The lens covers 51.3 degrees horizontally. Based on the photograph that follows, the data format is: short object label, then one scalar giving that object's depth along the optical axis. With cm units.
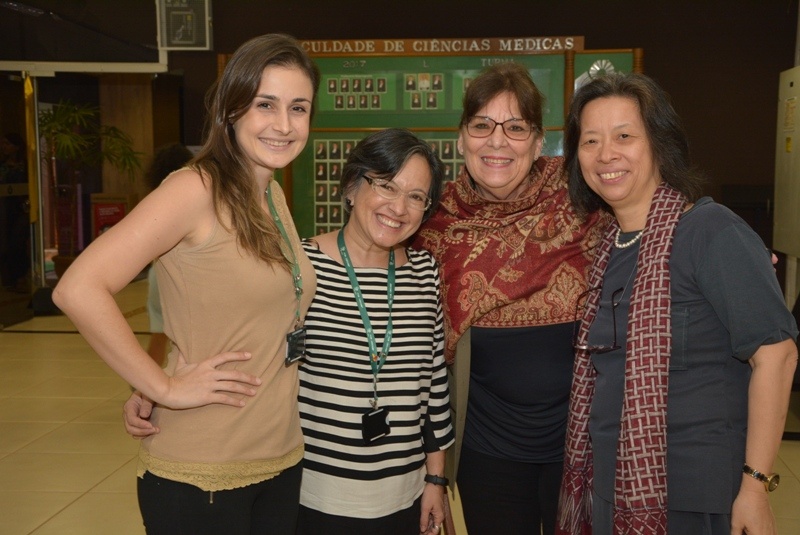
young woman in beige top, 174
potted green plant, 990
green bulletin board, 665
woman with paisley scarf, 251
